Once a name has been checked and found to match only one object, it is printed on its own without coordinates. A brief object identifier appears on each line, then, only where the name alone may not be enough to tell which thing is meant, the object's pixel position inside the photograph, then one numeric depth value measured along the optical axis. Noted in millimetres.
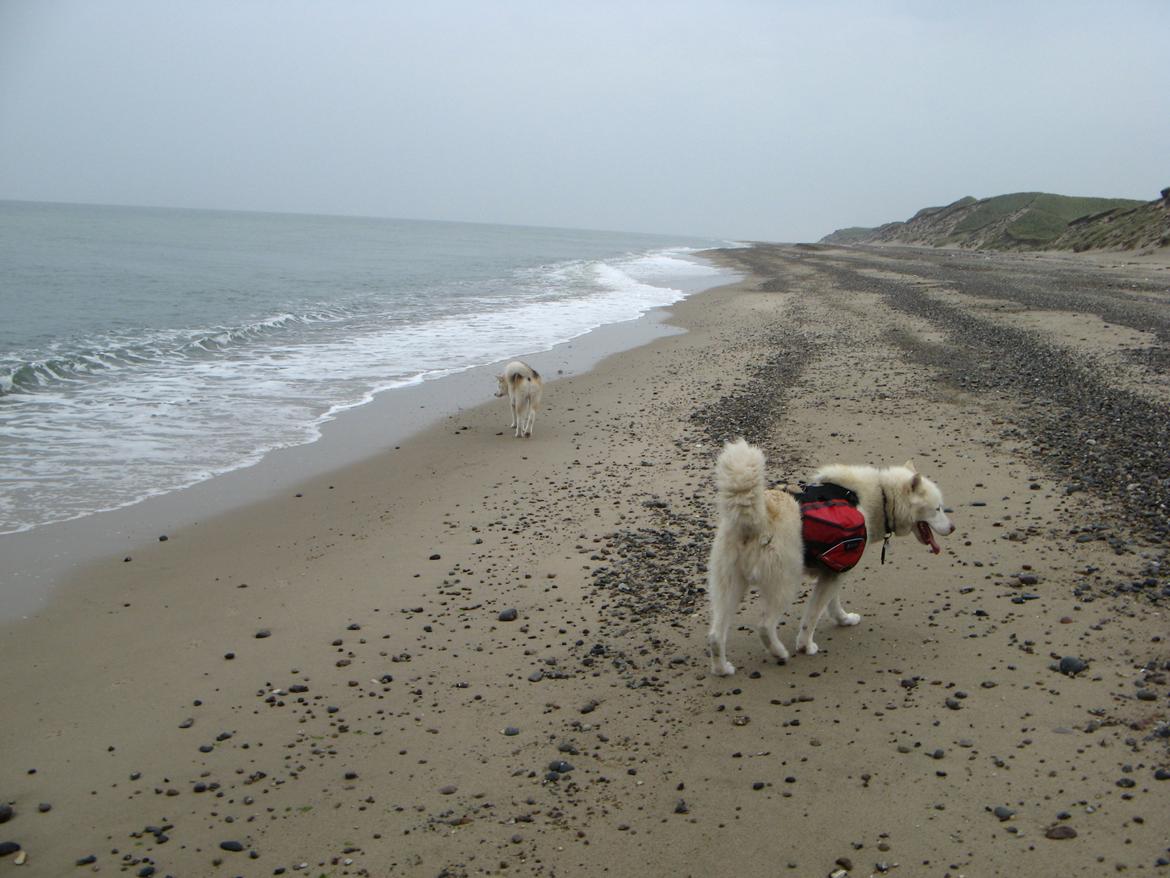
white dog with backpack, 5199
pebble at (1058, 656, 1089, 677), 4910
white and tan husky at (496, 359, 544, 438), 12094
